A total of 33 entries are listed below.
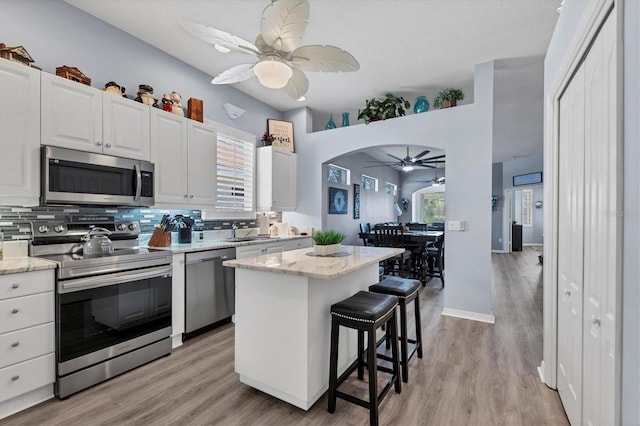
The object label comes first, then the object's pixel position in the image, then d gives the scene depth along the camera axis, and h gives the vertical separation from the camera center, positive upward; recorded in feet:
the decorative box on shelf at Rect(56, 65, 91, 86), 7.91 +3.68
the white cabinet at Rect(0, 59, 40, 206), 6.77 +1.79
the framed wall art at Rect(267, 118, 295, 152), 15.78 +4.26
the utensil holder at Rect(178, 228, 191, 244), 11.21 -0.93
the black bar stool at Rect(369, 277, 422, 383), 7.34 -2.20
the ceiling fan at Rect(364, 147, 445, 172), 22.59 +3.95
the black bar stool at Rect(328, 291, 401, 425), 5.63 -2.28
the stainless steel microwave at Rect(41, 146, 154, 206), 7.41 +0.89
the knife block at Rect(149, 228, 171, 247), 9.88 -0.92
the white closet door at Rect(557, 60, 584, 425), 5.27 -0.62
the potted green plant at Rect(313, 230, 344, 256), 7.85 -0.82
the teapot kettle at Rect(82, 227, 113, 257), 8.02 -0.95
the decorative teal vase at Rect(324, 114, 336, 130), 16.18 +4.72
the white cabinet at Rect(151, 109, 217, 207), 9.96 +1.85
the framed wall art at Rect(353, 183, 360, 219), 23.73 +0.91
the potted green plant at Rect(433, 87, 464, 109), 12.56 +4.90
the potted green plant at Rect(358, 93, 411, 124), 13.96 +4.90
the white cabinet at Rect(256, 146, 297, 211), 14.56 +1.66
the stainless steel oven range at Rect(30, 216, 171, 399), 6.70 -2.33
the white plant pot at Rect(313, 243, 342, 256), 7.83 -0.99
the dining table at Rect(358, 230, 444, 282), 16.90 -1.82
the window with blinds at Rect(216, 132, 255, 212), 12.77 +1.68
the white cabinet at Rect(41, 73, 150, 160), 7.48 +2.51
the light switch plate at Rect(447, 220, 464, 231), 12.03 -0.50
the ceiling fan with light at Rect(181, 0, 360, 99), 5.62 +3.52
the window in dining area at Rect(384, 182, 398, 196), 31.35 +2.64
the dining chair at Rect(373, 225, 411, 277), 17.02 -1.59
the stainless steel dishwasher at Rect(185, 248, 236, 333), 9.56 -2.64
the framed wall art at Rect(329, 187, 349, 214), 20.07 +0.83
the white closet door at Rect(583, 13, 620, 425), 3.67 -0.21
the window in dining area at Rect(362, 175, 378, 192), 25.91 +2.65
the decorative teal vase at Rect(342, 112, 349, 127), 15.84 +4.98
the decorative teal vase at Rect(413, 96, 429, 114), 13.46 +4.89
